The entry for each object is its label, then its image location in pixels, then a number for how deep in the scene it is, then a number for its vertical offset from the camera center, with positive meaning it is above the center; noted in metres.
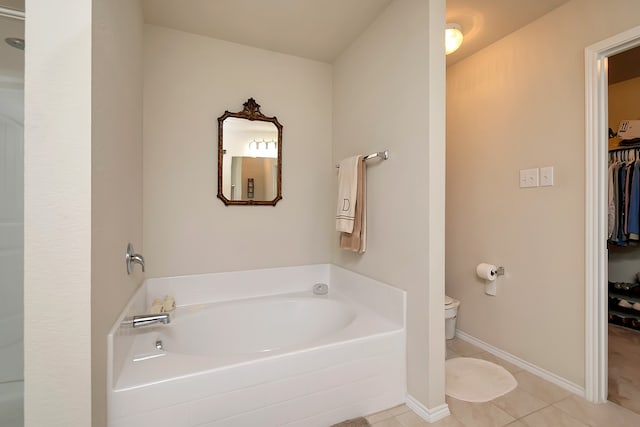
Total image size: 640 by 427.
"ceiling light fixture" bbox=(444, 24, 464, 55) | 1.89 +1.19
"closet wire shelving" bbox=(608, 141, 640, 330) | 2.61 -0.82
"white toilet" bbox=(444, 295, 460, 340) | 2.29 -0.83
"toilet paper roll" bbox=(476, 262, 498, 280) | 2.11 -0.43
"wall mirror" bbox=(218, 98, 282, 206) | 2.13 +0.43
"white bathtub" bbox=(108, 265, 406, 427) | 1.19 -0.73
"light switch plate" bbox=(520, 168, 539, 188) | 1.94 +0.25
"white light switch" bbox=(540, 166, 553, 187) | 1.85 +0.25
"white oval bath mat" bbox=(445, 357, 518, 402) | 1.71 -1.08
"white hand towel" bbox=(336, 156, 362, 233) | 1.95 +0.14
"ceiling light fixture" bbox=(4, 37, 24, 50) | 1.33 +0.80
